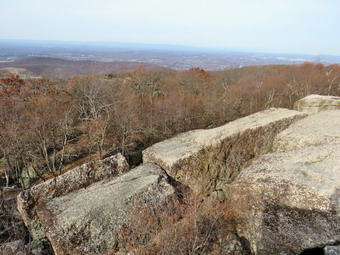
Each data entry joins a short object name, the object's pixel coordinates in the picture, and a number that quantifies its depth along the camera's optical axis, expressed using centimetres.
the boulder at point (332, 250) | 704
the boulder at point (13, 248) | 907
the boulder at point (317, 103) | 2138
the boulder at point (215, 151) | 1416
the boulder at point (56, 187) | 1180
